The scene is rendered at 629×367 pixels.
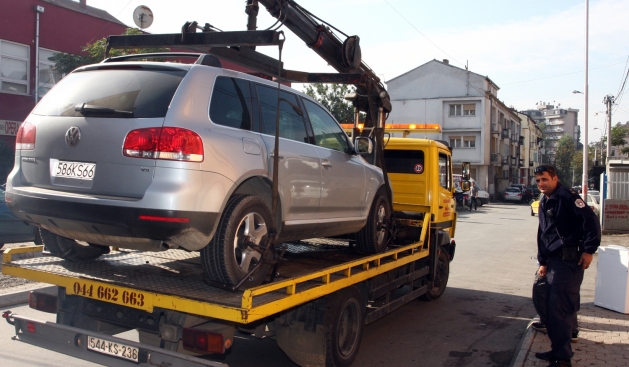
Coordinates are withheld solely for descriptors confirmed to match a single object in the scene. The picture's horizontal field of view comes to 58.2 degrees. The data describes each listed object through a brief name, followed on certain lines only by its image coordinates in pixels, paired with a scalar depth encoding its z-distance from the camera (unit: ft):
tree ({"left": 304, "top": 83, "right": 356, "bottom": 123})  148.56
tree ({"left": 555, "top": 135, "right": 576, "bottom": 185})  278.87
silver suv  12.42
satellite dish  34.09
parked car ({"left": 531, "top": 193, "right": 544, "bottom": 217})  91.41
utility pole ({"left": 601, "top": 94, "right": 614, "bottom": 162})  123.95
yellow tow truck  12.54
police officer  17.12
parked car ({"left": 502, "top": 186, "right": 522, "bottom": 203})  161.49
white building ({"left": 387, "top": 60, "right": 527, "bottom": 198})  162.09
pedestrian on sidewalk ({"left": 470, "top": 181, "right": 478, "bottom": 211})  107.98
